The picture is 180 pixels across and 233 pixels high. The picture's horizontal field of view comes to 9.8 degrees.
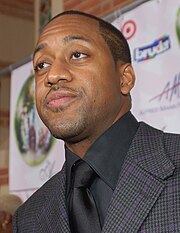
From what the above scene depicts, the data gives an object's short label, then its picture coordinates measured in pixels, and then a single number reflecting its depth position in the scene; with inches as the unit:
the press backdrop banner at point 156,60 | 90.7
